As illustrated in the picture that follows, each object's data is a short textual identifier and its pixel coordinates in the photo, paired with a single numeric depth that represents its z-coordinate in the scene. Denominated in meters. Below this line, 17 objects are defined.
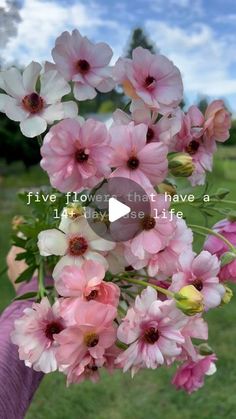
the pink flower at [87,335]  0.40
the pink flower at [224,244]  0.46
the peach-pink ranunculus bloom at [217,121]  0.51
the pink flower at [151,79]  0.46
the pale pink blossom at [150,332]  0.42
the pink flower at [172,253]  0.45
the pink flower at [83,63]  0.48
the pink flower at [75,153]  0.42
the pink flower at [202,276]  0.43
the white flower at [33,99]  0.46
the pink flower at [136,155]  0.43
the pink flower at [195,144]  0.49
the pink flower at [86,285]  0.41
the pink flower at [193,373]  0.55
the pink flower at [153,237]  0.44
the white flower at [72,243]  0.45
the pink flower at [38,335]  0.45
